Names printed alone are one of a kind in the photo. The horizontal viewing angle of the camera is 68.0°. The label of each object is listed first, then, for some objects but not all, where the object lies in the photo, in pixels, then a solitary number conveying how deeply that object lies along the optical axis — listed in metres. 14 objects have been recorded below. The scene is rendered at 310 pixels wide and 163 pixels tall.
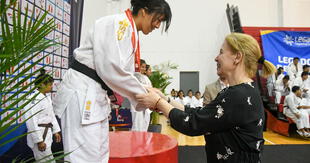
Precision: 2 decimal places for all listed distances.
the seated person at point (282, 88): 6.46
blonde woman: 1.04
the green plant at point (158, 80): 4.60
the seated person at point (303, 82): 6.16
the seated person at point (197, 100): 8.73
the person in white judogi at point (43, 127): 2.32
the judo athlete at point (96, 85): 1.04
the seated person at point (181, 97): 8.50
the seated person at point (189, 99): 8.89
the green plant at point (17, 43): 0.68
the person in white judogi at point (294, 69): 7.29
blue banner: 8.74
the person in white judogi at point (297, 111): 4.93
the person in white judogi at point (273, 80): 7.28
